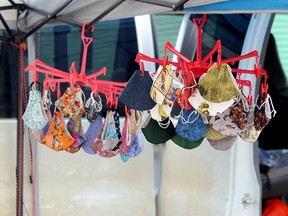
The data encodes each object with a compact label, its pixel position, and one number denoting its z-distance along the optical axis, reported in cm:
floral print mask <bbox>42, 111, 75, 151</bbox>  263
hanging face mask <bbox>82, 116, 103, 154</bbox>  267
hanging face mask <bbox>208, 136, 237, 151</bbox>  259
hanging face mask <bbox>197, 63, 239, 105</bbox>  217
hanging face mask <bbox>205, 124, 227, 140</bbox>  251
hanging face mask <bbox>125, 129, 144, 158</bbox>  267
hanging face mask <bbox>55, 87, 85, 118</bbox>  254
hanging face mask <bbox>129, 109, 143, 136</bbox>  253
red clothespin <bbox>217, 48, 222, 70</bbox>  214
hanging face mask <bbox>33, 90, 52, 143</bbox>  264
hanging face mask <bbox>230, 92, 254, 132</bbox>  245
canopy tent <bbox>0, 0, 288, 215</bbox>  216
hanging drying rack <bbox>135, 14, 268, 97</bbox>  228
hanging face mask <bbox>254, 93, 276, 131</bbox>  249
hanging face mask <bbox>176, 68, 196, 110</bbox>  224
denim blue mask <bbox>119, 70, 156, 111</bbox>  229
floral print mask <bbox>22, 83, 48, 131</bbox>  261
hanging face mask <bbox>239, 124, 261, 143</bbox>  250
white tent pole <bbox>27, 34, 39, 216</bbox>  327
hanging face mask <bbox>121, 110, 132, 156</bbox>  263
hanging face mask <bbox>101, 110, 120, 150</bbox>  260
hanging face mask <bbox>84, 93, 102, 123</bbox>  255
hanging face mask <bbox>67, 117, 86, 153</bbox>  267
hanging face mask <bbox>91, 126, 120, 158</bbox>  264
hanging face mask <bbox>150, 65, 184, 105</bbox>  221
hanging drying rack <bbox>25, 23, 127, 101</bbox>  251
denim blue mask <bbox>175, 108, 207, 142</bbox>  244
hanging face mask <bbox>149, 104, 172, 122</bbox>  227
